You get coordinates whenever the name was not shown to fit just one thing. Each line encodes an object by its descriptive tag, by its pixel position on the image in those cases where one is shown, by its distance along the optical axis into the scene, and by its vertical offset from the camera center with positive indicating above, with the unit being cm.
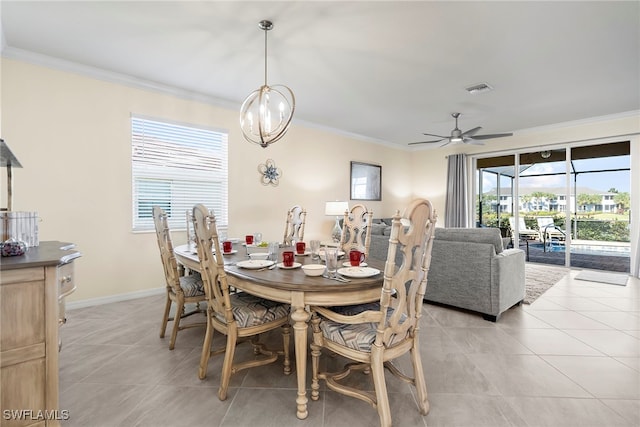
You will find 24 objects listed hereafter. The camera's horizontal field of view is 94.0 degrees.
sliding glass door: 505 +18
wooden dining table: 152 -43
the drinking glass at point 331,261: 171 -29
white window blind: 356 +52
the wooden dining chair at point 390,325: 136 -59
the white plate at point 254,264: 186 -34
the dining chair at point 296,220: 336 -10
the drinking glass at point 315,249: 225 -29
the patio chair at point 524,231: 596 -39
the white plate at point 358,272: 165 -35
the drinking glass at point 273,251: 213 -29
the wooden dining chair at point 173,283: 225 -57
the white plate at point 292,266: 190 -36
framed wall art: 612 +64
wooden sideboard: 120 -54
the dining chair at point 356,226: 264 -14
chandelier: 248 +85
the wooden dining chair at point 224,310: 166 -60
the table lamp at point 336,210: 516 +2
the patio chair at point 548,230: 562 -35
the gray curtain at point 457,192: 645 +43
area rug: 382 -102
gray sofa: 287 -61
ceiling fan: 442 +112
